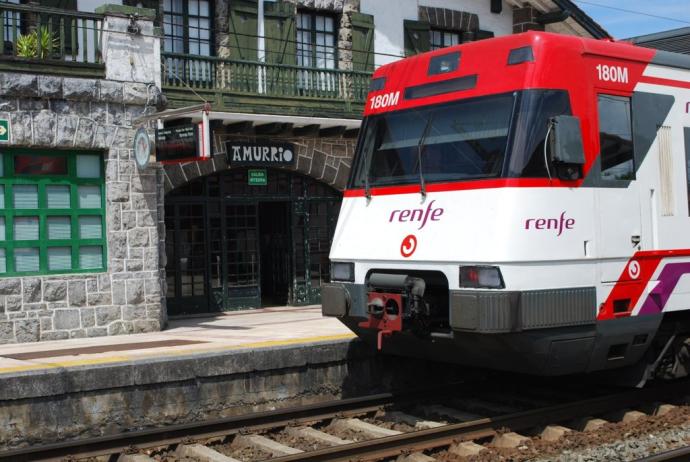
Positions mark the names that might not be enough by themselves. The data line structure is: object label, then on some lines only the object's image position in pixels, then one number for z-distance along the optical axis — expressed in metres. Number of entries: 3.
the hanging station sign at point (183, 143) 12.54
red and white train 7.84
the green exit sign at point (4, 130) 12.40
